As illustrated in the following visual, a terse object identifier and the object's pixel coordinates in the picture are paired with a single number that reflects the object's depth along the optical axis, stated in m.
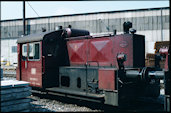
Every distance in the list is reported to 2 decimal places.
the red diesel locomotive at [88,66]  6.28
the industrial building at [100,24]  23.45
